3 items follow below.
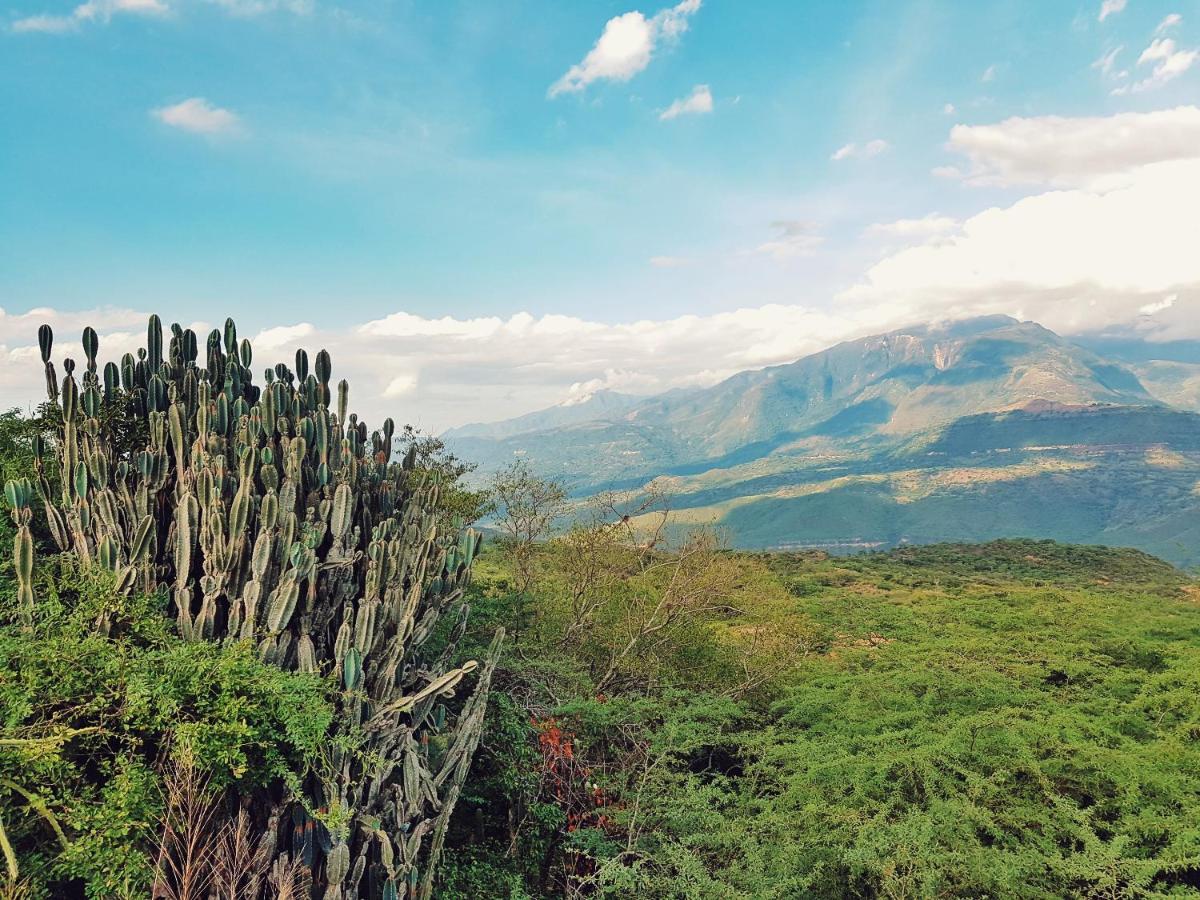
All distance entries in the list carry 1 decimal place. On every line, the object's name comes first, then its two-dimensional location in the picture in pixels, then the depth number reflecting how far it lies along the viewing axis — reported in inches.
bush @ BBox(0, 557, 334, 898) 207.3
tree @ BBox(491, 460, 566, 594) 639.8
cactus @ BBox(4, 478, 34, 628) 254.7
